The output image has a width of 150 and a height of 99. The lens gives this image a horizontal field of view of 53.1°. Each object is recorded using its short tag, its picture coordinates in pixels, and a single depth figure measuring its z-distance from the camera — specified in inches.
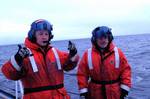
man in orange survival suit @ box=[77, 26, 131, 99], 86.0
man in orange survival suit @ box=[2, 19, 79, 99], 74.5
